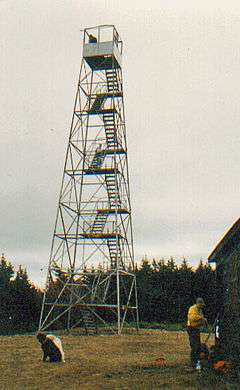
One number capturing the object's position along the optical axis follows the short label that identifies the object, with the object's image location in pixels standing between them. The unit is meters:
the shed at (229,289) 13.15
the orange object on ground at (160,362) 14.17
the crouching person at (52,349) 15.34
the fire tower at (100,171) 28.92
